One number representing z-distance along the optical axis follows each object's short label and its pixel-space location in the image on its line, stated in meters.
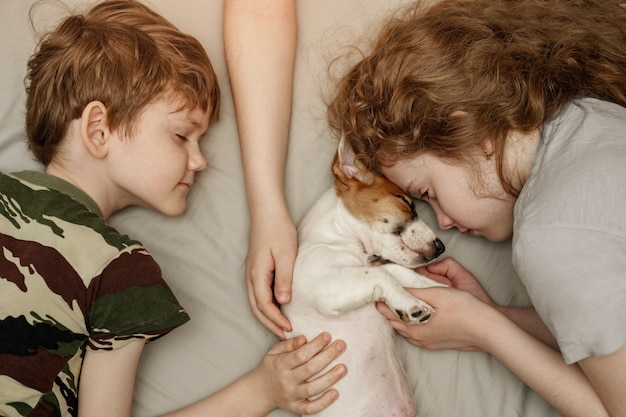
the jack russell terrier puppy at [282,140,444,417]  1.55
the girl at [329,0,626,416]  1.28
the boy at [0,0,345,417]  1.42
